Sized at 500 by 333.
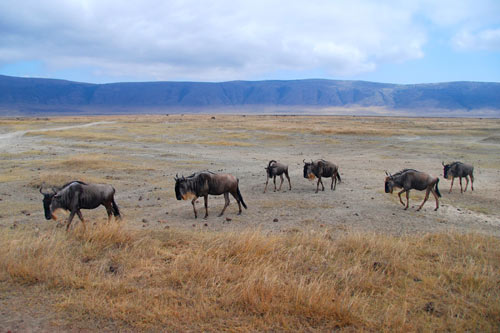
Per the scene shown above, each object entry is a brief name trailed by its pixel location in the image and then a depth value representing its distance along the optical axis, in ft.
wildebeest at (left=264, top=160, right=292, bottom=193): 53.47
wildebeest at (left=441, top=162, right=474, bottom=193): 52.54
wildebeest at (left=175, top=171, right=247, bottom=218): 37.76
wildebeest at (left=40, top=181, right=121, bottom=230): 30.04
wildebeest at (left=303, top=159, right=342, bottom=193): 53.31
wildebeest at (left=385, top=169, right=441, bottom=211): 42.06
